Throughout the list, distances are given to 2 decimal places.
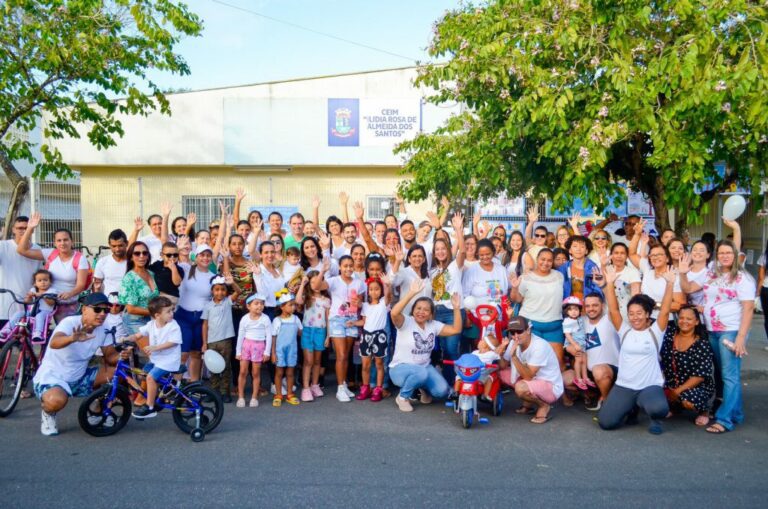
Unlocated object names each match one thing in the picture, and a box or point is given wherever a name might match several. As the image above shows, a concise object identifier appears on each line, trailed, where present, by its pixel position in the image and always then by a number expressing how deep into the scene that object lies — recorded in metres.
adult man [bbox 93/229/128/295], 6.92
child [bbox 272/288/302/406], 6.91
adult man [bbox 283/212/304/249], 8.60
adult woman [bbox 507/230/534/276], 8.44
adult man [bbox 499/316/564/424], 6.20
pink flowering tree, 7.19
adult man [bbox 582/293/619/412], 6.50
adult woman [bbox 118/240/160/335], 6.64
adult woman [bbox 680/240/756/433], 5.97
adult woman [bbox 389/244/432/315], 7.18
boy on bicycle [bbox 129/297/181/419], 5.64
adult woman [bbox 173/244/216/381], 7.03
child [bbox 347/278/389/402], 7.04
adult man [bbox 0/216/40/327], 7.31
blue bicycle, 5.54
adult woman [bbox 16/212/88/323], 7.20
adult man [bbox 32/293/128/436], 5.63
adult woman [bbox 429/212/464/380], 7.05
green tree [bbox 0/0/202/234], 8.97
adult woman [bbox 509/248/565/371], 6.87
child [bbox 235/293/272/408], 6.80
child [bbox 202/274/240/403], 6.95
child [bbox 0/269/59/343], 6.85
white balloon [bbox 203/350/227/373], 5.68
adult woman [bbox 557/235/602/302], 7.40
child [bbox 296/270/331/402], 7.16
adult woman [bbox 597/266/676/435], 5.89
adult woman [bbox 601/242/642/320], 7.19
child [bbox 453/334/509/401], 6.23
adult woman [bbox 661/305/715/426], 6.06
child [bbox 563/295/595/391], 6.71
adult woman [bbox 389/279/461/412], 6.59
